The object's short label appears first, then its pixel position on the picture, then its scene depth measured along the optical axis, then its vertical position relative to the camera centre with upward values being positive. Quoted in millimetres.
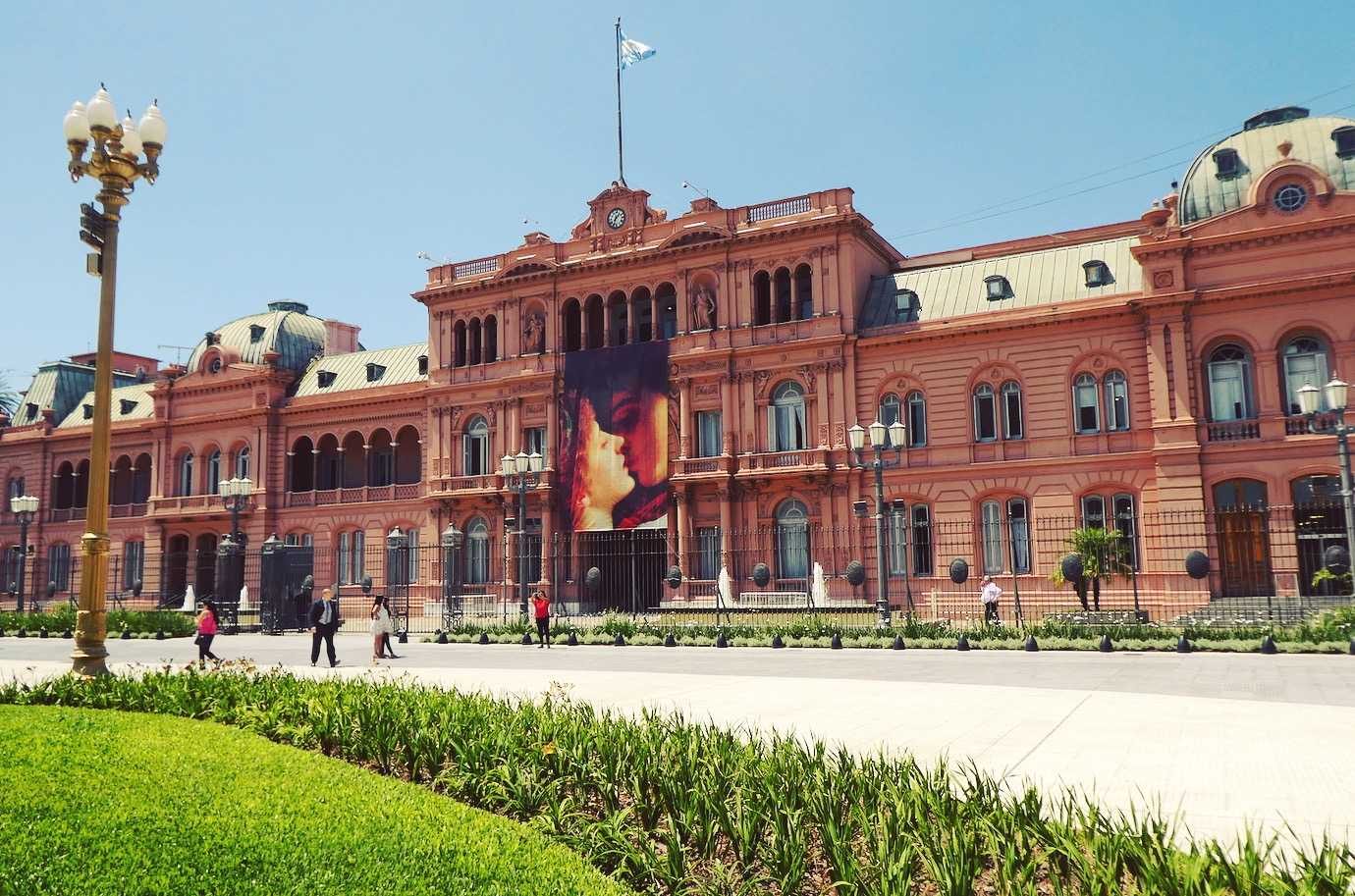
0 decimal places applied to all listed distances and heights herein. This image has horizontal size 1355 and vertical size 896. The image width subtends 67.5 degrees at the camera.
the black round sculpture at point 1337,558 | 26422 -346
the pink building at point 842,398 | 32719 +6451
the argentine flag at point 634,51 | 44281 +22233
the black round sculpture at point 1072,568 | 29938 -486
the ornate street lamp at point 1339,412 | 21688 +2986
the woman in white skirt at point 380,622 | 22766 -1235
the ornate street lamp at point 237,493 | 36000 +2786
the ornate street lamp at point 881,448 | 25734 +2807
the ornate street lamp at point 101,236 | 13766 +4790
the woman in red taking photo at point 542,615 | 27156 -1372
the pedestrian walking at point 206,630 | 20203 -1185
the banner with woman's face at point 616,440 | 41406 +5095
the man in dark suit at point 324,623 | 21109 -1142
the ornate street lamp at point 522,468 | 31203 +3101
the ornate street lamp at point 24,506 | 42031 +2866
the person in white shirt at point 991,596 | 30281 -1278
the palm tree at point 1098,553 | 30516 -59
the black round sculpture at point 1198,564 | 29516 -471
